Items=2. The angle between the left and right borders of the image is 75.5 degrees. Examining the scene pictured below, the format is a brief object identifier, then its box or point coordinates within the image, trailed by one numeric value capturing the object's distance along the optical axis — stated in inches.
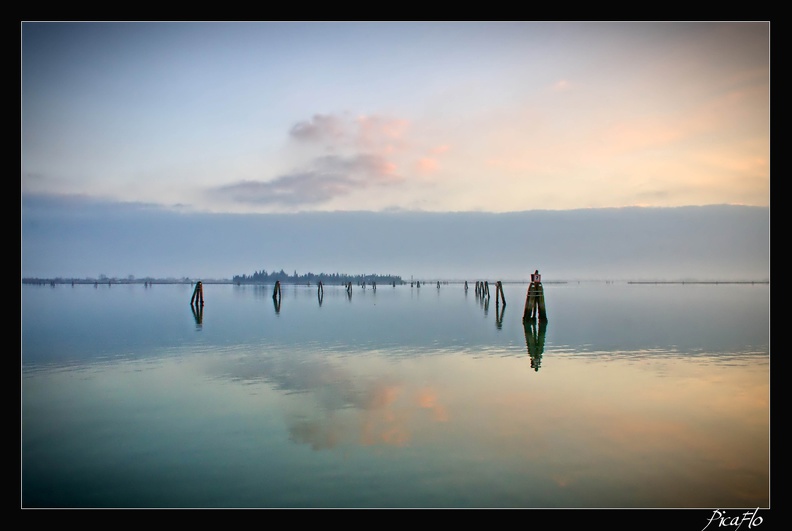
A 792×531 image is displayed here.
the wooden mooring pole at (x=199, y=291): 1725.1
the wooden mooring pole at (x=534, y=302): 1196.5
